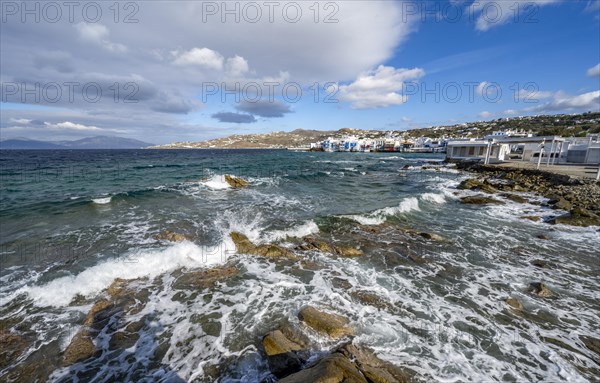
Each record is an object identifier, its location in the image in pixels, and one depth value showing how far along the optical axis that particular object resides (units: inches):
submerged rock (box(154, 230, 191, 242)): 430.9
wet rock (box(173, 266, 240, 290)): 305.9
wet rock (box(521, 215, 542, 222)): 546.9
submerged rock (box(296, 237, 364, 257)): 391.8
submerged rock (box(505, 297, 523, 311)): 261.9
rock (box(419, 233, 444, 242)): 447.2
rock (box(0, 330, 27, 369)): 200.7
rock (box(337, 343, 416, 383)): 163.5
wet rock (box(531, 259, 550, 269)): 349.1
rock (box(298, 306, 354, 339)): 219.5
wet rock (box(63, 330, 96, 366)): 204.2
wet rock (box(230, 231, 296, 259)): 385.1
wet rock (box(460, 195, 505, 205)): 694.7
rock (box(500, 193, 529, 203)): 705.2
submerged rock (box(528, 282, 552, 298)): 283.0
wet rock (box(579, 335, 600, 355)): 210.8
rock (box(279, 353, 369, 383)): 135.0
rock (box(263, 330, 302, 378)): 182.8
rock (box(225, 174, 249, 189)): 967.0
